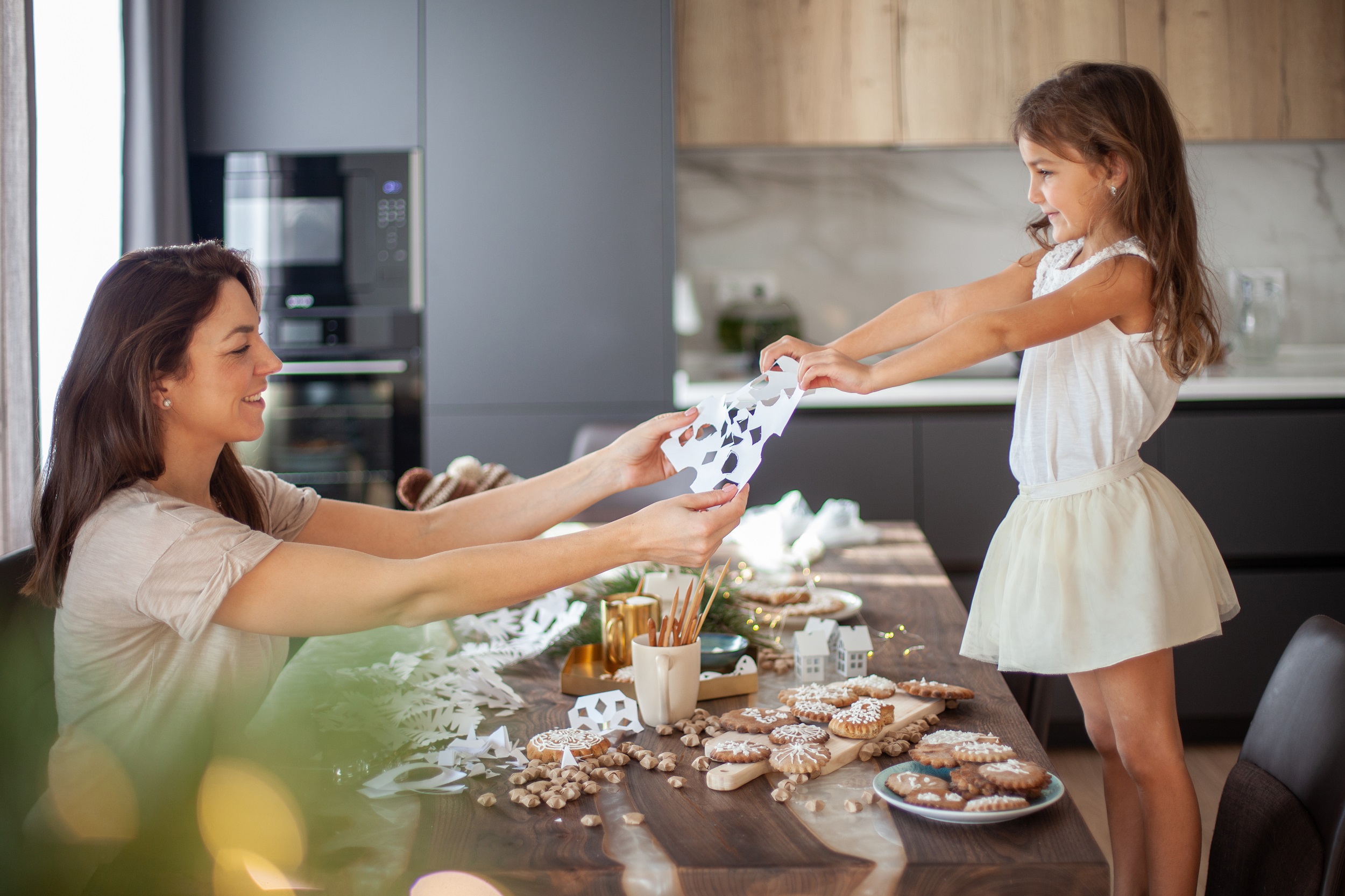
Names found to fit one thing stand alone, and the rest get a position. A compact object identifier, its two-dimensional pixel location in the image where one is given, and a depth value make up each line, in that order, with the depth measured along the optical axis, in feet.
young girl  4.30
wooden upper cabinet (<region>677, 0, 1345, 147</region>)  11.36
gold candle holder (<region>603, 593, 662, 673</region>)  4.16
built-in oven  10.87
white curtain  7.41
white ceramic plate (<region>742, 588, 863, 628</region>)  4.95
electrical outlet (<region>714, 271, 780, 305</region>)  12.78
